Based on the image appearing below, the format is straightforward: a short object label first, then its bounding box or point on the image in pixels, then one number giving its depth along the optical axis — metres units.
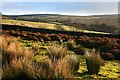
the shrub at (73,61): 4.87
